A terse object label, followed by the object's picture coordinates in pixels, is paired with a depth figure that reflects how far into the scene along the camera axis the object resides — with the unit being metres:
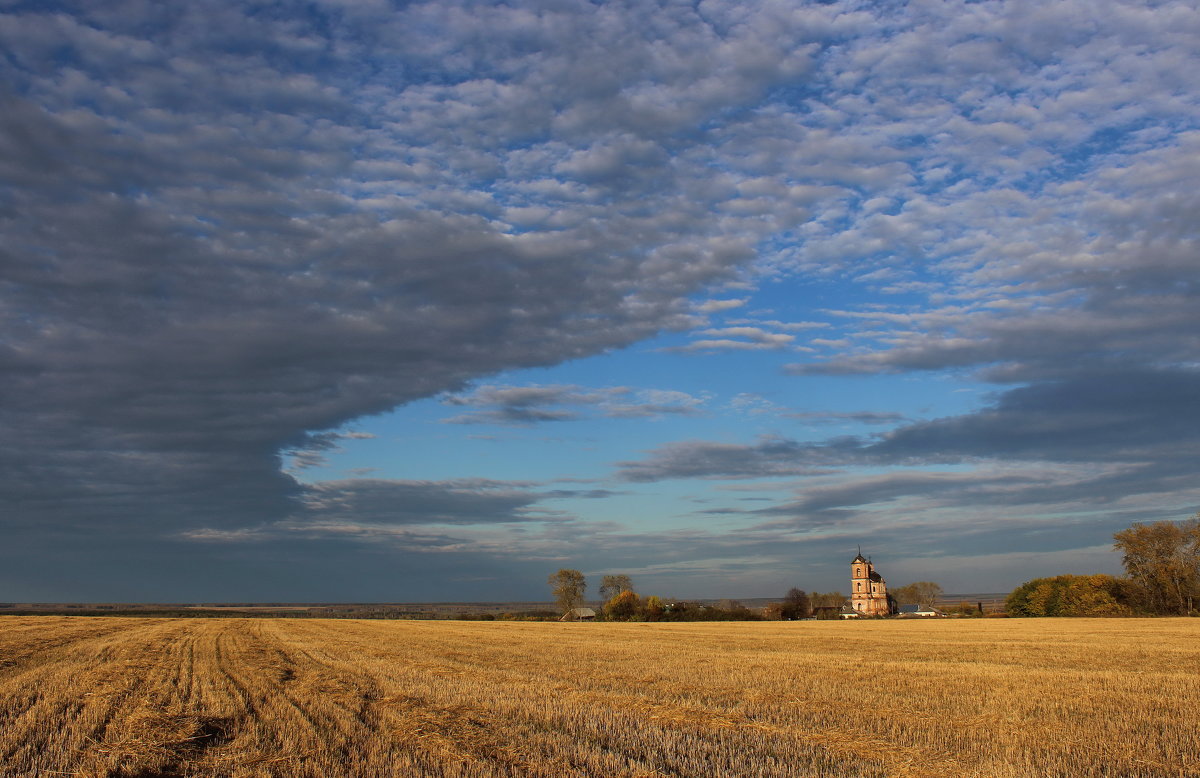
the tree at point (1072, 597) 90.19
